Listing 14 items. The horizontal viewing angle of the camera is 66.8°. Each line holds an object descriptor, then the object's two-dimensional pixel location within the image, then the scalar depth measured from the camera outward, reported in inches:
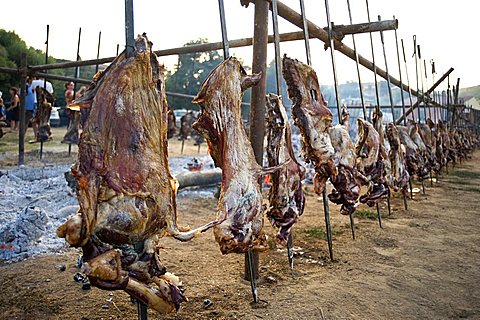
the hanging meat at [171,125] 474.3
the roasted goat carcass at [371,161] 192.5
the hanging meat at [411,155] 276.1
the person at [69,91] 461.3
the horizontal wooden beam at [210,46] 186.4
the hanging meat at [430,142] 335.6
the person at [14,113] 495.7
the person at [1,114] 410.2
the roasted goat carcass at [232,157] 96.3
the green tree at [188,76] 1253.7
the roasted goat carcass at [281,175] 124.9
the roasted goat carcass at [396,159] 228.8
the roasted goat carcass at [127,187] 74.7
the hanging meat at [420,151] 286.8
